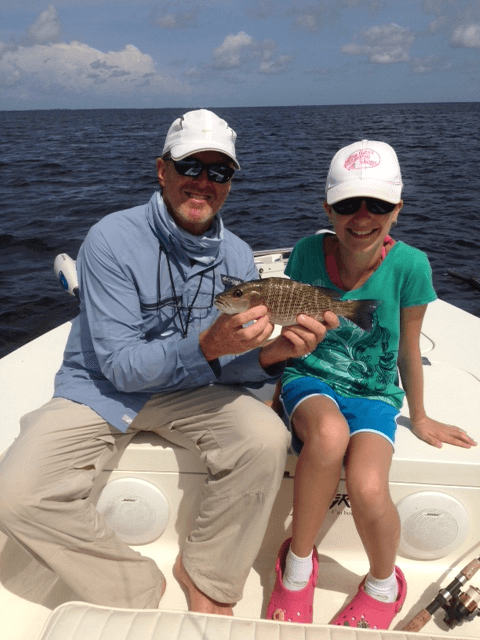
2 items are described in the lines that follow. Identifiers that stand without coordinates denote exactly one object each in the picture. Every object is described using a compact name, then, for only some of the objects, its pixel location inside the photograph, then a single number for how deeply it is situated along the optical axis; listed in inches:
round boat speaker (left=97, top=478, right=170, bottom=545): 106.6
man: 90.8
